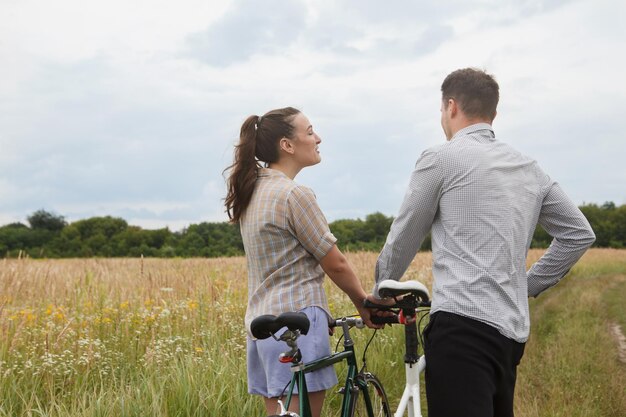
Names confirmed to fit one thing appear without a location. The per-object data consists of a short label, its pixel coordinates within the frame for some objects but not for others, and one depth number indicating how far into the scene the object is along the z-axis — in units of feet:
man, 8.95
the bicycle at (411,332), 9.87
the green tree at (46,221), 174.09
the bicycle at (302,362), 8.87
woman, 9.99
